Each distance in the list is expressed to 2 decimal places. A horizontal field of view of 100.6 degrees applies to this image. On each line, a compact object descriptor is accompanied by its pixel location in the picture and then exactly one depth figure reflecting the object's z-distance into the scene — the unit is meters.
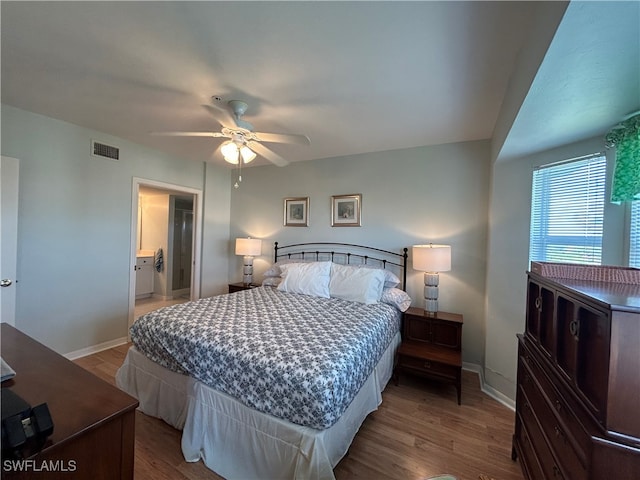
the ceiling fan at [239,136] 2.14
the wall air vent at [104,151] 3.09
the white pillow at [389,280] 3.06
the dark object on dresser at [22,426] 0.70
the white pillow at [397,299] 2.86
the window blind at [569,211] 1.93
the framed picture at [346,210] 3.62
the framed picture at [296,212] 4.01
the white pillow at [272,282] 3.63
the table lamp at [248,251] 4.07
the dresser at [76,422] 0.77
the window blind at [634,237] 1.66
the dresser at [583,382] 0.83
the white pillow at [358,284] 2.86
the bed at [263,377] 1.45
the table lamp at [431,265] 2.72
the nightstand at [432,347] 2.46
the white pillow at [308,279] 3.11
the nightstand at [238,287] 4.03
